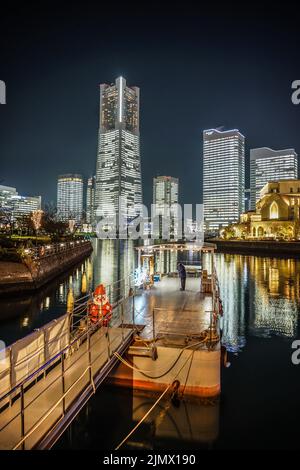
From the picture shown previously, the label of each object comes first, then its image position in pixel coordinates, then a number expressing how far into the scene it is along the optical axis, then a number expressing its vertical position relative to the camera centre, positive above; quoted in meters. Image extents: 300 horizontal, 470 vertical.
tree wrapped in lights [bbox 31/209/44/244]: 52.50 +3.16
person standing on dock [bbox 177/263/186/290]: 16.86 -1.97
